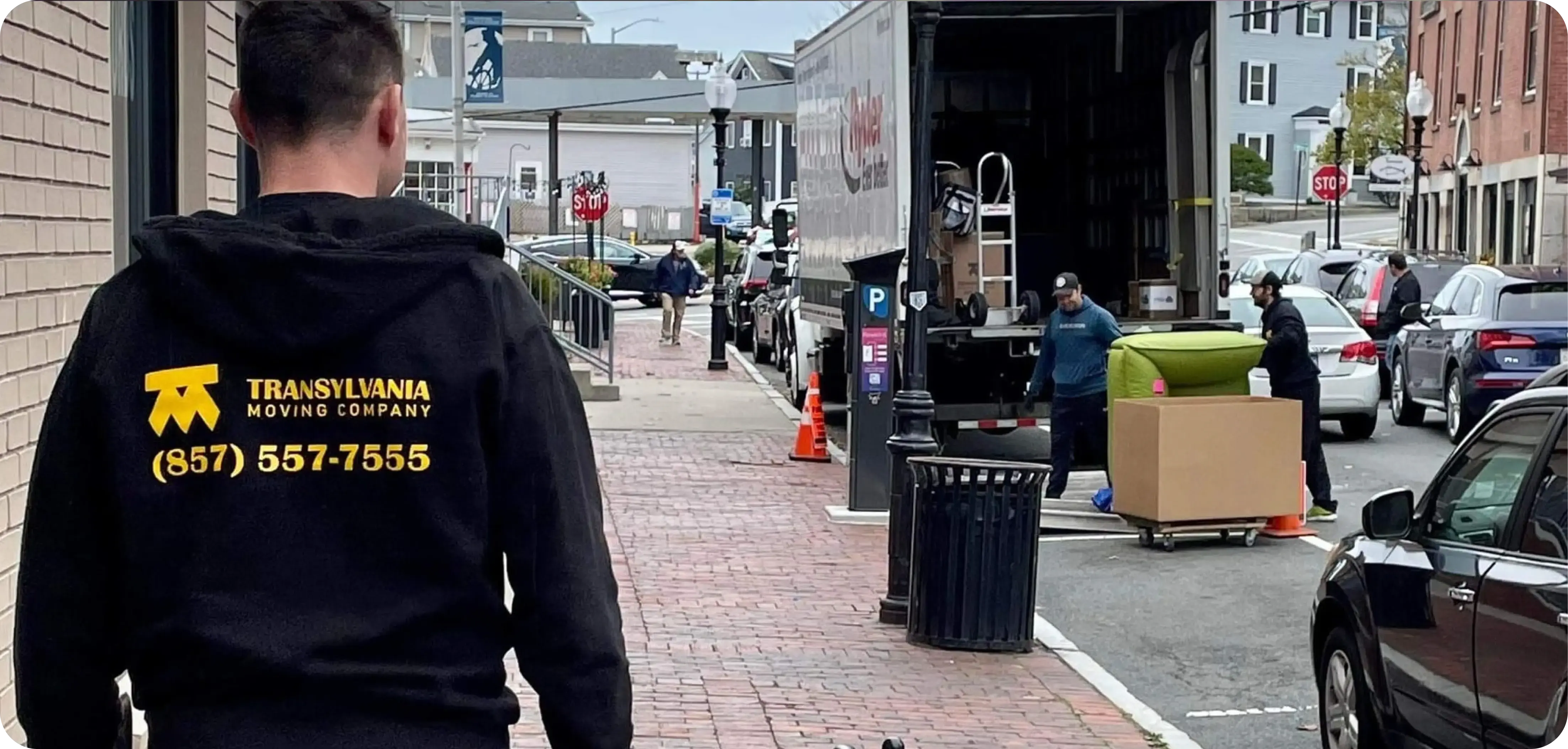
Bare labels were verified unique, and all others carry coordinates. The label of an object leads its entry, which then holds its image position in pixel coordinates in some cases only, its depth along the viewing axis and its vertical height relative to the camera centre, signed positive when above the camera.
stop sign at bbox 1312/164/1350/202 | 34.94 +1.55
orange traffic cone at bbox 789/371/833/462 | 16.75 -1.52
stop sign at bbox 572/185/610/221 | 33.69 +1.06
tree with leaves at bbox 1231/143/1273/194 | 65.56 +3.30
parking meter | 13.24 -0.86
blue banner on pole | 30.36 +3.32
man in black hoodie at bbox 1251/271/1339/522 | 12.92 -0.77
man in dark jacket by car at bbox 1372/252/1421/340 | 21.83 -0.35
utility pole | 30.95 +2.89
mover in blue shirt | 13.45 -0.74
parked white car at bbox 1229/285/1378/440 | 17.25 -0.98
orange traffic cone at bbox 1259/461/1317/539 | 12.42 -1.72
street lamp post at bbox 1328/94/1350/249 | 36.22 +2.80
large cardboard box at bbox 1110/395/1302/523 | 11.73 -1.21
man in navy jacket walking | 30.03 -0.27
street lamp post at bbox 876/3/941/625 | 9.52 -0.69
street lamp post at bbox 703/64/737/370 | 26.12 +1.98
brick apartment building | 34.66 +2.83
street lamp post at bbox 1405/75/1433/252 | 31.05 +2.59
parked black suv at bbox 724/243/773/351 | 30.00 -0.40
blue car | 16.73 -0.66
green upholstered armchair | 12.62 -0.66
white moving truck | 14.73 +0.97
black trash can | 8.91 -1.35
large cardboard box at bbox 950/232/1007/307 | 15.21 -0.02
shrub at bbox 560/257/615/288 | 29.69 -0.15
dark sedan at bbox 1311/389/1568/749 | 5.17 -1.03
